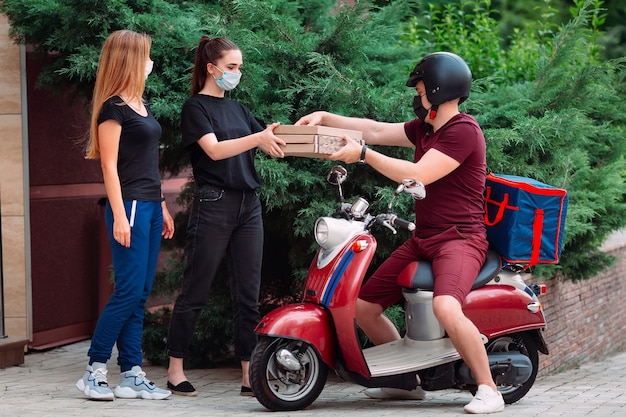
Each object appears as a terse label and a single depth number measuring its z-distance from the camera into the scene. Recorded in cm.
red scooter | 902
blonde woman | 949
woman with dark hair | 966
